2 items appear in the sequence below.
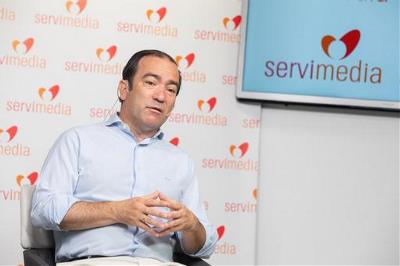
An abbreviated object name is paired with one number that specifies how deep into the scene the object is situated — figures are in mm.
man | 3945
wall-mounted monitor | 7302
